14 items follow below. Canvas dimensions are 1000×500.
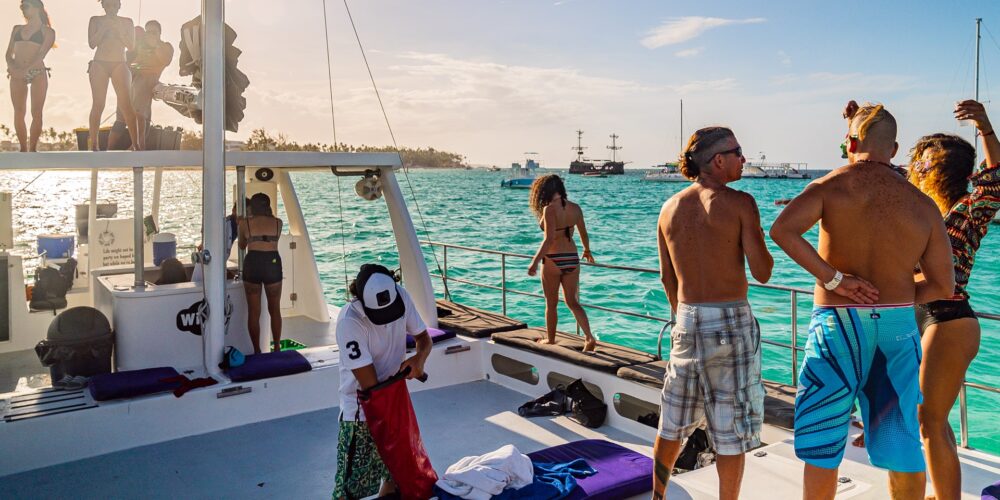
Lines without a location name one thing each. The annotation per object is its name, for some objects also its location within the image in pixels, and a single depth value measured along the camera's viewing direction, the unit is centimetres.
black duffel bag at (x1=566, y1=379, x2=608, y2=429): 572
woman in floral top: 331
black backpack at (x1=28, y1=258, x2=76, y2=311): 725
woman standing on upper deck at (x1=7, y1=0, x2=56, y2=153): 635
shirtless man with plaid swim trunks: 340
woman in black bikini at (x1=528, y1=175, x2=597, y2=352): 638
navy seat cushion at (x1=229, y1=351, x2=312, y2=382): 592
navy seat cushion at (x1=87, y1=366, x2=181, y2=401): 543
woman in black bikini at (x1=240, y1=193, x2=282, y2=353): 666
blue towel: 388
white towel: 386
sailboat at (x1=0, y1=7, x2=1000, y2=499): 474
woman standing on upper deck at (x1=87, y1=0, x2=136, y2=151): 646
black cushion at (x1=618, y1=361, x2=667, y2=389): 540
